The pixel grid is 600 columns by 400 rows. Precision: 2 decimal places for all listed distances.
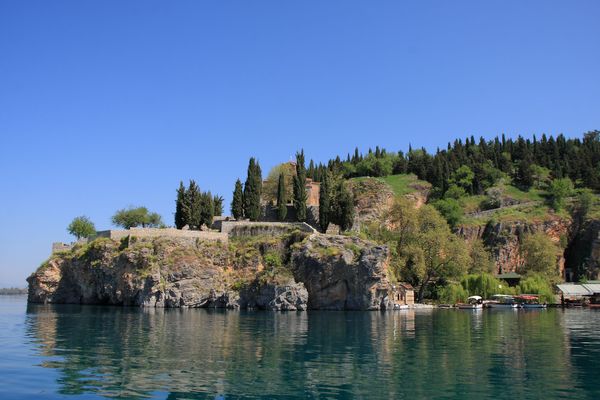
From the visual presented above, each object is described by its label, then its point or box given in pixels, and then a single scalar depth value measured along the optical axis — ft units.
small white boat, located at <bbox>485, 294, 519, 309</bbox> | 254.41
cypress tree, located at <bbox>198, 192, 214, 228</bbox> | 258.78
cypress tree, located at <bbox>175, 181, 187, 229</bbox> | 252.83
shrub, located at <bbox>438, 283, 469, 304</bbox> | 265.34
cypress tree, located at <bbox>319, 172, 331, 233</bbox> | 258.37
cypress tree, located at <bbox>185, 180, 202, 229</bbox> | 252.21
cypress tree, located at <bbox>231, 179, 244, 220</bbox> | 260.01
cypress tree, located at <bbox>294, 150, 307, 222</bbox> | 261.44
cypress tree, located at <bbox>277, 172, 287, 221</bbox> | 261.24
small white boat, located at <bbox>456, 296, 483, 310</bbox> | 249.55
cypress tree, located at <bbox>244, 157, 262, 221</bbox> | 256.32
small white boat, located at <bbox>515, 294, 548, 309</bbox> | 257.14
